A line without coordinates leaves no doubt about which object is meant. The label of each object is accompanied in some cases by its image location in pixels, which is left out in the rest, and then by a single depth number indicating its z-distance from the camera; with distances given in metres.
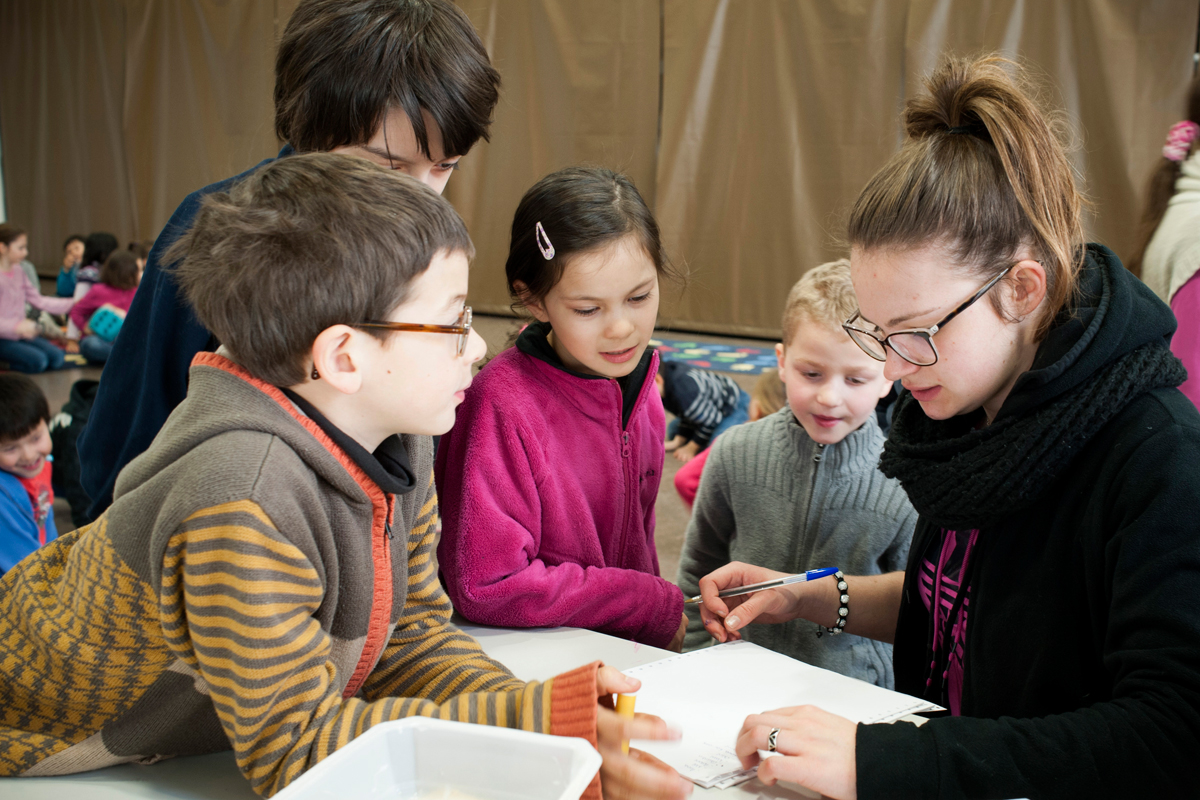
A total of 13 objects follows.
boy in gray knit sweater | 1.61
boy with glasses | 0.82
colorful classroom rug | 5.68
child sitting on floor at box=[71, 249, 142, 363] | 6.09
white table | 0.90
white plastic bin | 0.70
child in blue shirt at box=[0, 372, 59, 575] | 2.37
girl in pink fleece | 1.38
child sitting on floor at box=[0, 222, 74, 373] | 6.07
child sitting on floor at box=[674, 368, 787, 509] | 2.55
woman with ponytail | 0.85
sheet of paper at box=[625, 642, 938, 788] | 0.95
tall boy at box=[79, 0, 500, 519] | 1.29
